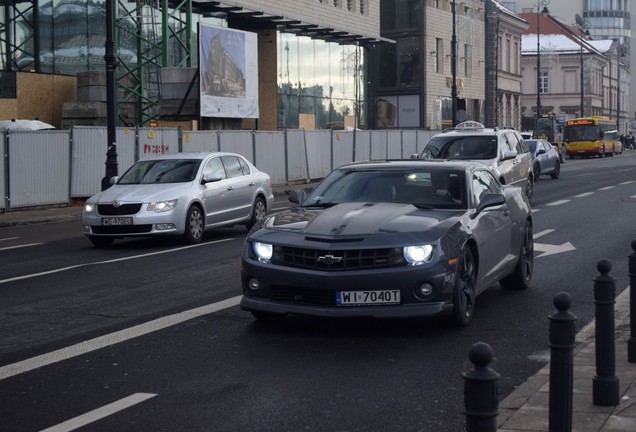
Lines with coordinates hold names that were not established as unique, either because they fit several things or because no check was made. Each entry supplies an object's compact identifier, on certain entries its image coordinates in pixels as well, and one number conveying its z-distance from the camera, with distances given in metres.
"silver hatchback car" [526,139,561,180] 39.50
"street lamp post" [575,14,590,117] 123.49
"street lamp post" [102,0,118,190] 26.42
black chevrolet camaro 8.66
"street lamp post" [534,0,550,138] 79.38
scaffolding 41.12
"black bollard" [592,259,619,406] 6.31
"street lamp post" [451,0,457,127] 51.13
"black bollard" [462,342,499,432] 3.86
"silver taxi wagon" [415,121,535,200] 22.80
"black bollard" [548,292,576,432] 5.10
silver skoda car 17.05
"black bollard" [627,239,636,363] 7.28
